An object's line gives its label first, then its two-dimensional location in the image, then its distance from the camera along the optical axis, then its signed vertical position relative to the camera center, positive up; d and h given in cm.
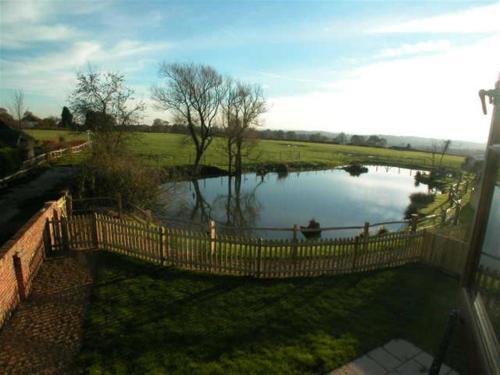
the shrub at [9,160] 2217 -287
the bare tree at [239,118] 3647 +160
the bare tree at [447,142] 3867 -35
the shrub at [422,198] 2445 -499
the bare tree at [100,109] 2398 +142
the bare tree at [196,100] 3497 +344
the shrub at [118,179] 1588 -279
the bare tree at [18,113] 5378 +180
